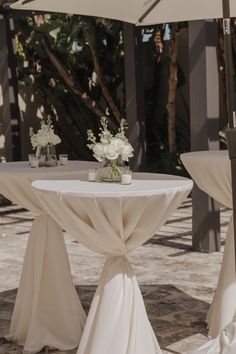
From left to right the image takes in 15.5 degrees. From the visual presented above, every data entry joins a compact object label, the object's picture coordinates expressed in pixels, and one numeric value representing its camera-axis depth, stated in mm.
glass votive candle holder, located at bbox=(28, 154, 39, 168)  5970
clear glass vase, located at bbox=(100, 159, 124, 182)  5042
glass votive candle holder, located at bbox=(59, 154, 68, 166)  6140
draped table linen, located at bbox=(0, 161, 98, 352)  5369
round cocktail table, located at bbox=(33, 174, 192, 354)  4378
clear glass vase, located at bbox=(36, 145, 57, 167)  6033
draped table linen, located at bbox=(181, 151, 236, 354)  5438
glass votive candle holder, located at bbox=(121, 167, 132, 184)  4896
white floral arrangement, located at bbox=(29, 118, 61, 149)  6136
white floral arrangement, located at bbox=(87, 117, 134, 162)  5057
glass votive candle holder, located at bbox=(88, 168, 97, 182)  5101
